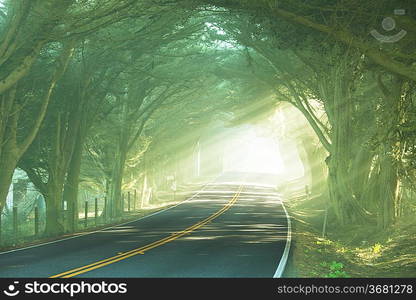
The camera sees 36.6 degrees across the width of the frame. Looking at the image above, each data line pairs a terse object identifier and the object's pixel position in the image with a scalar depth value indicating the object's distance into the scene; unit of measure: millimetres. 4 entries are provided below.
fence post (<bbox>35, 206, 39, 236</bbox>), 24547
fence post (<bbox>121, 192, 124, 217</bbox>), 37856
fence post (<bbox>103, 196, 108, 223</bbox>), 36000
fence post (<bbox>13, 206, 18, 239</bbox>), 24459
